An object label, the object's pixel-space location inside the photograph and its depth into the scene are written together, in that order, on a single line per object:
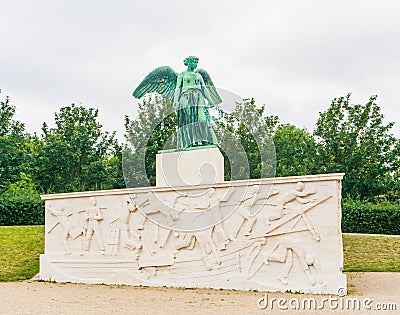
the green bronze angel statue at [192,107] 12.85
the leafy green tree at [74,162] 28.50
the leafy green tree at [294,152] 26.97
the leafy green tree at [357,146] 25.61
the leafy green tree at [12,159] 28.30
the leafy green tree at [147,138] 27.09
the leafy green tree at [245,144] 26.39
